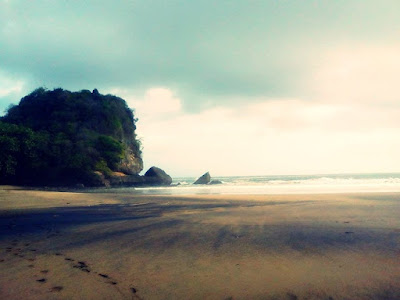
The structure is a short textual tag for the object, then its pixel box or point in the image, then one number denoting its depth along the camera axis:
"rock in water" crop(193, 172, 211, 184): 58.62
